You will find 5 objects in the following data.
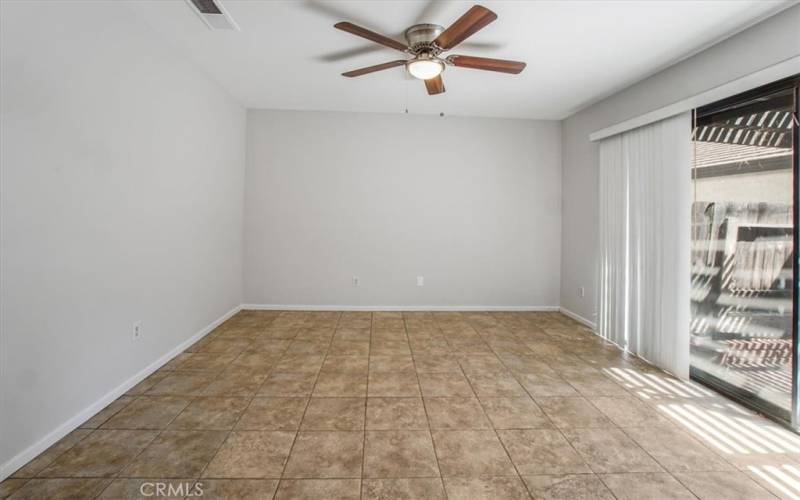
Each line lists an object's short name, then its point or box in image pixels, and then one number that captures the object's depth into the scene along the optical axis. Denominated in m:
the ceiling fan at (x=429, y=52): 2.25
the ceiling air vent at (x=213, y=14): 2.34
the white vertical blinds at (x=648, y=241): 2.85
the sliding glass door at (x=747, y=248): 2.27
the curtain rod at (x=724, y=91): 2.15
